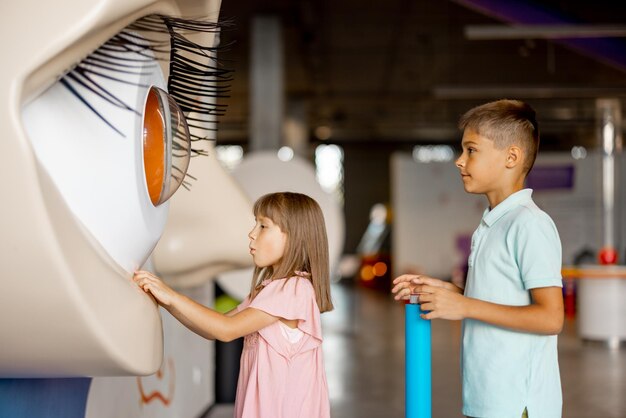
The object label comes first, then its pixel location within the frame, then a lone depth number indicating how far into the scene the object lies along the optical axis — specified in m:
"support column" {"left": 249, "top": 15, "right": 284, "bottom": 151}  10.27
